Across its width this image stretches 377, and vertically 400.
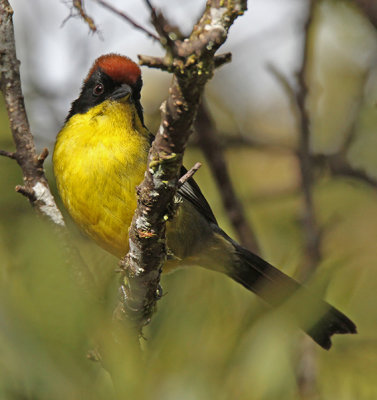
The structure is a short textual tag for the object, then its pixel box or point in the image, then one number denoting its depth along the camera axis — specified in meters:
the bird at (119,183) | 6.97
